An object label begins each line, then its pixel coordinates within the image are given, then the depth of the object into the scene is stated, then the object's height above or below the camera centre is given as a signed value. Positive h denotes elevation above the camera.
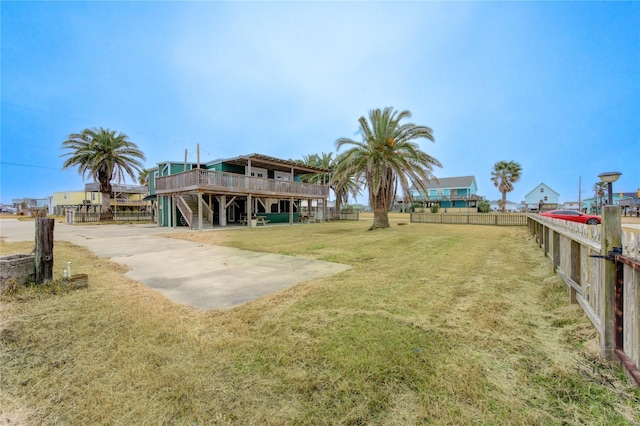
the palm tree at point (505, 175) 45.22 +6.87
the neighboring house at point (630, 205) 37.03 +1.20
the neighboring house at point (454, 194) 50.15 +4.04
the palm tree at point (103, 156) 24.95 +5.96
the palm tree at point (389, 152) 16.02 +3.89
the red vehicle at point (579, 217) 15.58 -0.26
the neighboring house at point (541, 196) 56.78 +3.82
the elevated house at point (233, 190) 17.23 +1.82
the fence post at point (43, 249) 4.51 -0.59
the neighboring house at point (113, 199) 45.44 +3.13
